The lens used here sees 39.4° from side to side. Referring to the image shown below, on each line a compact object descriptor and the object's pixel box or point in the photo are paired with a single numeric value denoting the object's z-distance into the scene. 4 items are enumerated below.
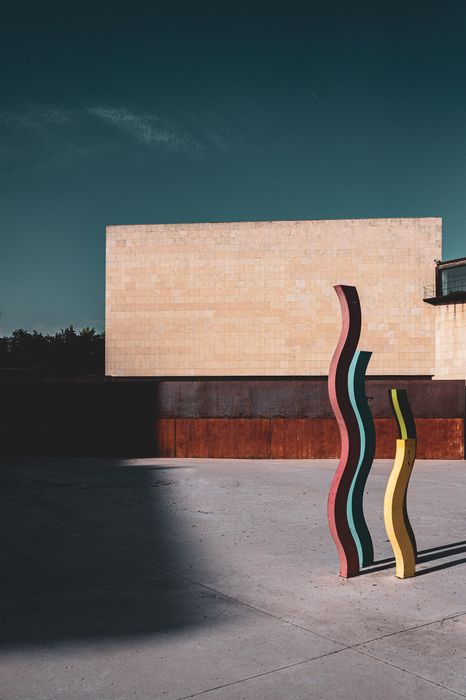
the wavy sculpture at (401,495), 6.58
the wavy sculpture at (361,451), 6.74
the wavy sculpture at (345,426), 6.66
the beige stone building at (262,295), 41.25
